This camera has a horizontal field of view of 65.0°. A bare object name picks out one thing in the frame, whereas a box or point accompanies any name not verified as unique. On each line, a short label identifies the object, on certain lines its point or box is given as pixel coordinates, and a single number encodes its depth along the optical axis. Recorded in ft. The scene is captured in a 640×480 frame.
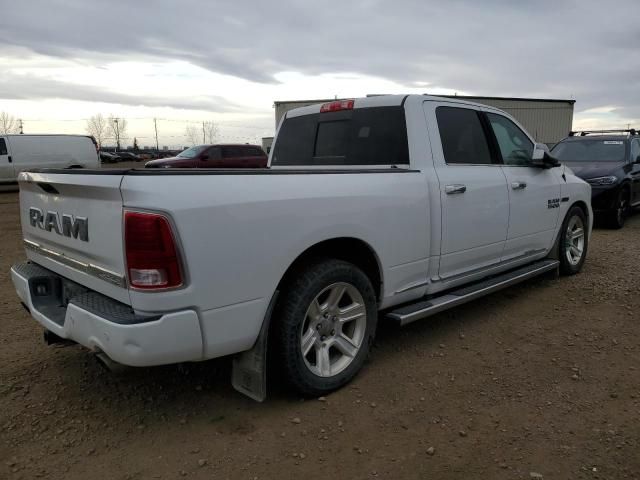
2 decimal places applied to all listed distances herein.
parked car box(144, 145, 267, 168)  59.62
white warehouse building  97.71
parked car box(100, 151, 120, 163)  169.39
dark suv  29.73
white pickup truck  7.57
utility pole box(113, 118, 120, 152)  332.41
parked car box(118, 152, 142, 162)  188.73
